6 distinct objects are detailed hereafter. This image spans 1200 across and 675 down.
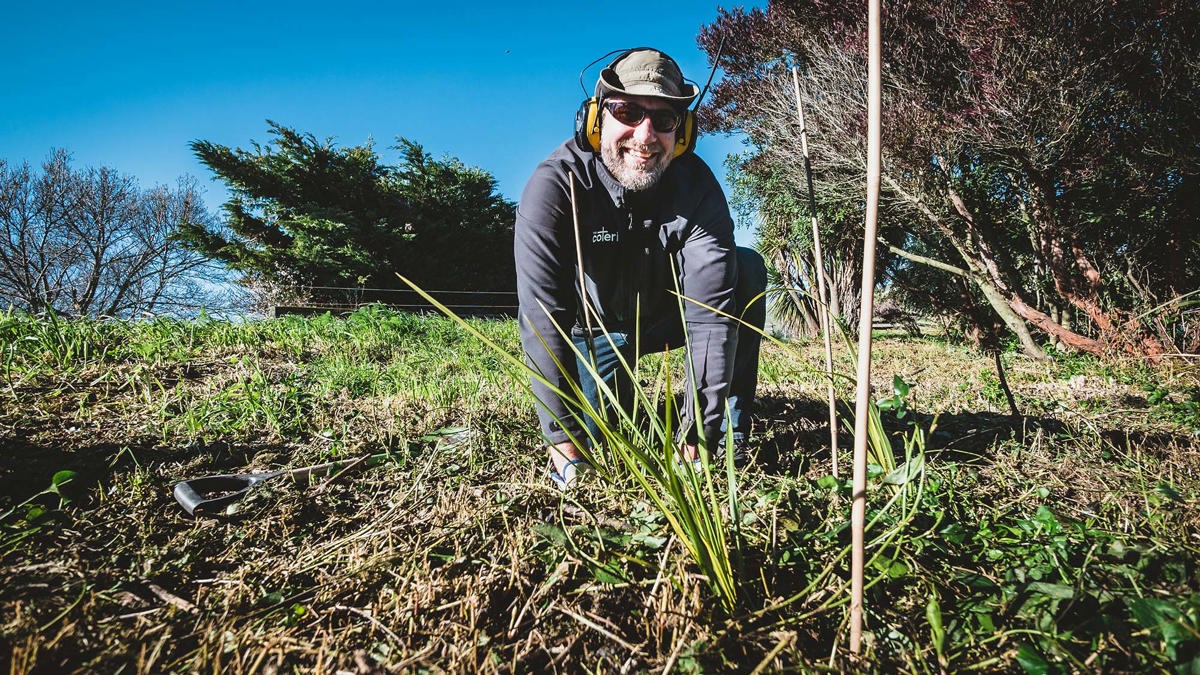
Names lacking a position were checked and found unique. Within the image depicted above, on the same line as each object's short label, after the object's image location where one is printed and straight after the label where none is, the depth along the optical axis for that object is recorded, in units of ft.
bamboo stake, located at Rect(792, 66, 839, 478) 3.86
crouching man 5.54
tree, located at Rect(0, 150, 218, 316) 45.68
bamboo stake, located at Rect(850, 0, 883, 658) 2.06
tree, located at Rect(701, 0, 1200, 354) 12.90
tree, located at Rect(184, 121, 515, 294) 40.24
